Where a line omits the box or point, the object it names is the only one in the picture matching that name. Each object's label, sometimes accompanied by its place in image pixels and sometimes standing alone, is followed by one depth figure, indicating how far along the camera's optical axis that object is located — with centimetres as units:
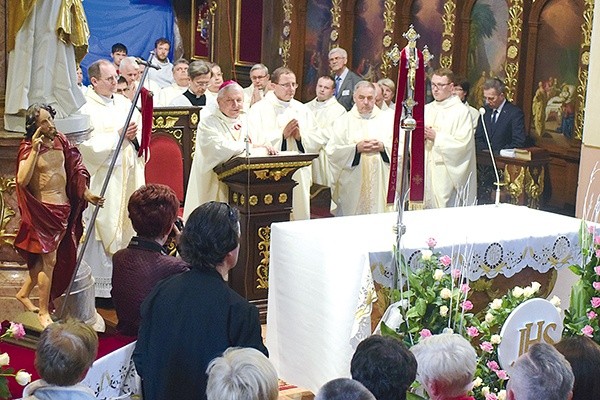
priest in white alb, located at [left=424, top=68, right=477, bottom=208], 1393
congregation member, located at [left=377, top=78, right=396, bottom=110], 1472
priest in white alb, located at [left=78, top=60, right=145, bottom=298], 1082
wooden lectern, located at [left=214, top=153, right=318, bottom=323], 1017
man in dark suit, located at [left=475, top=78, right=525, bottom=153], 1482
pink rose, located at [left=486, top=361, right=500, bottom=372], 641
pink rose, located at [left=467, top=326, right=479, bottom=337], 639
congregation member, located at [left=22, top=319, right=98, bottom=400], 476
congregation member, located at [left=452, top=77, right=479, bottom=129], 1443
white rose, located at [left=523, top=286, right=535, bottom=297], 677
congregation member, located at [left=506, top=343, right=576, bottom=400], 454
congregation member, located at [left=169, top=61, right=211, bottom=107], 1562
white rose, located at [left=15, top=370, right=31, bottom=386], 515
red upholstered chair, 1253
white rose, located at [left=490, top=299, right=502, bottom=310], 674
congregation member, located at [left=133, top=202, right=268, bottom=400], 509
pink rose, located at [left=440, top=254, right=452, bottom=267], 687
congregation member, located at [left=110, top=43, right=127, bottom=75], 1906
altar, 728
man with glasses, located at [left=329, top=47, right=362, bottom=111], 1711
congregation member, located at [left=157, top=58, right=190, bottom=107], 1641
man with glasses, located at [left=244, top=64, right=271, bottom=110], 1622
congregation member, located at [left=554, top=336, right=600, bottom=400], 504
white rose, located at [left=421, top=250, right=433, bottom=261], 705
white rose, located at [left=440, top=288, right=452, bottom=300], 658
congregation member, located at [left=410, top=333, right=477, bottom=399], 494
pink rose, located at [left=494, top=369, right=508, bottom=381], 627
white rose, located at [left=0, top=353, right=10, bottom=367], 530
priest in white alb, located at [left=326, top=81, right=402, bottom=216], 1345
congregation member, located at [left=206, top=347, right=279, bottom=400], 413
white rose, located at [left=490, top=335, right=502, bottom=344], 644
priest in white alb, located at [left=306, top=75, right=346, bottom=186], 1403
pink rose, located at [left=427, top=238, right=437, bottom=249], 714
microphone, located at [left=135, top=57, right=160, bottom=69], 707
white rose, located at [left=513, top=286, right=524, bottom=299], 674
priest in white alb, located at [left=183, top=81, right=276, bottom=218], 1071
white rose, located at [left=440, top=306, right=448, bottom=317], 656
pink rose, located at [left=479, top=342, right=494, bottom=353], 636
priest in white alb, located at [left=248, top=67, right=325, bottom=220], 1312
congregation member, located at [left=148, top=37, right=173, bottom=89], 2096
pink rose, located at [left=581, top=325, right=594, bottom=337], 681
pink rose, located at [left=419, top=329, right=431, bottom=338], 634
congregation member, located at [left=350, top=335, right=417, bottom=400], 451
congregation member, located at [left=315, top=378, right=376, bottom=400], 397
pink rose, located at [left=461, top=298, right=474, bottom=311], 653
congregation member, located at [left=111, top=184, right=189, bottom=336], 630
